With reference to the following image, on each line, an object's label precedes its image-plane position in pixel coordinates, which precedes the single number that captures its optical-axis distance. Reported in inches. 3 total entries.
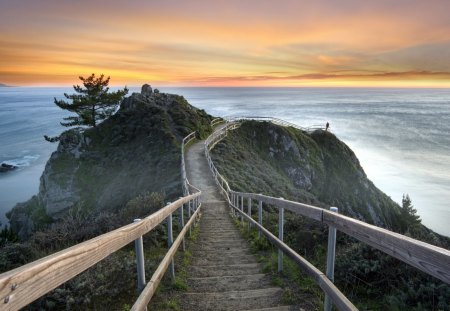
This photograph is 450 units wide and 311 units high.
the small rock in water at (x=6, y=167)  2992.1
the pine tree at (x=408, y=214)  1254.8
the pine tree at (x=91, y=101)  1782.7
